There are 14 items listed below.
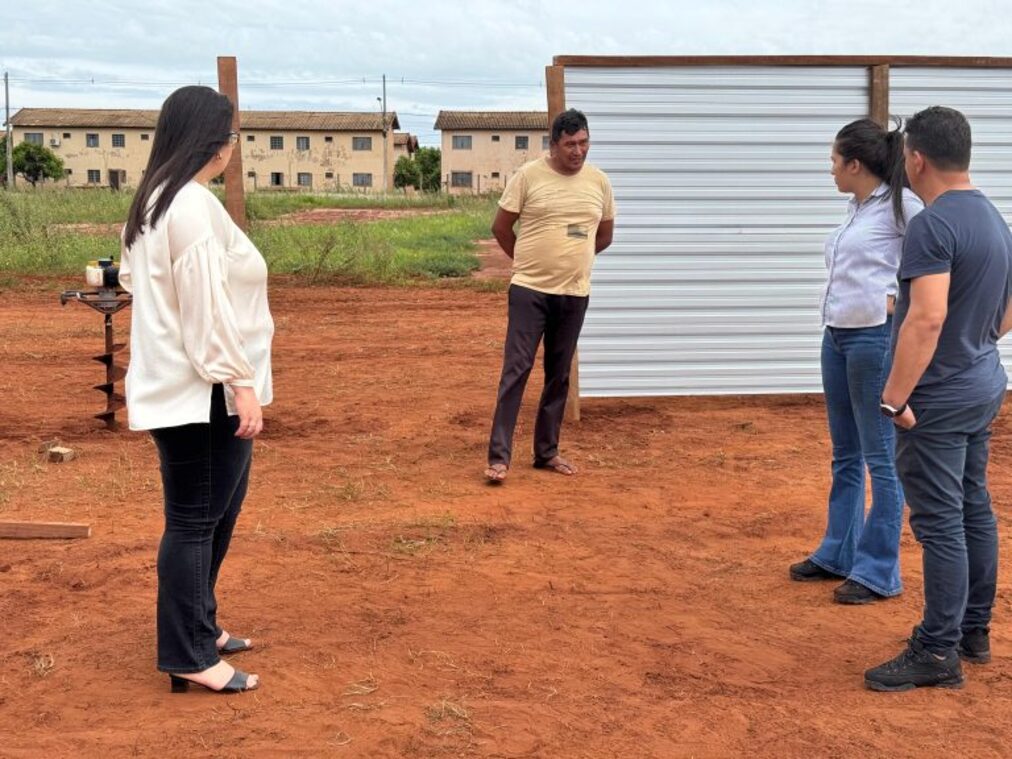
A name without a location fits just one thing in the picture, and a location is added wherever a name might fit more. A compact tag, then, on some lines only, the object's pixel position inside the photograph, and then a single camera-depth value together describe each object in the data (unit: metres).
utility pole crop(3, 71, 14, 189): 54.12
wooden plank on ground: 5.35
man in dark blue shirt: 3.49
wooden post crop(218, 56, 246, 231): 7.35
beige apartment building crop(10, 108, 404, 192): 82.25
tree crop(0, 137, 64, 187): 64.75
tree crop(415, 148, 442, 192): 82.25
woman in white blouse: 3.27
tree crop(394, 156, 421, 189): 82.06
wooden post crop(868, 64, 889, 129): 7.98
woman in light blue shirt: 4.40
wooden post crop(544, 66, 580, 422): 7.50
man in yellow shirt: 6.33
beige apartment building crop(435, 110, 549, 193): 82.25
